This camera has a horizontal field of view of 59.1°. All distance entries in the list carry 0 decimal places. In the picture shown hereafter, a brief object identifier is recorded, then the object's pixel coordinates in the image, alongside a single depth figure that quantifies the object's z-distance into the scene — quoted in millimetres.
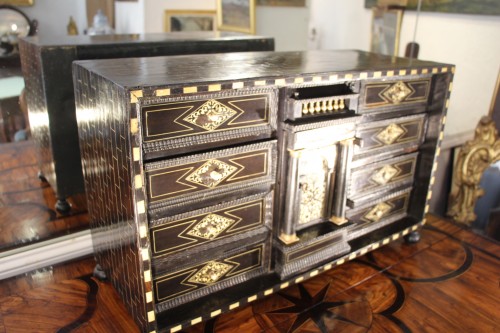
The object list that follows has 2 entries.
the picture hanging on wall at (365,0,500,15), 2058
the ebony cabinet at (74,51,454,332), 1178
